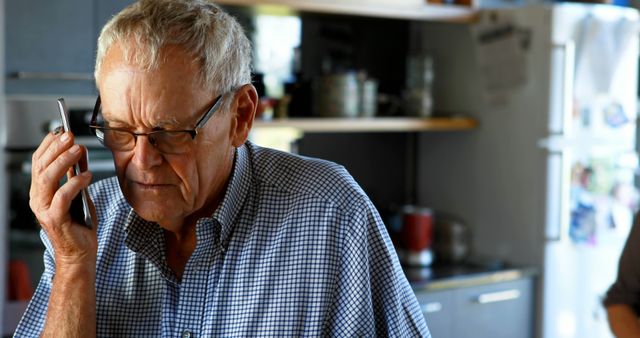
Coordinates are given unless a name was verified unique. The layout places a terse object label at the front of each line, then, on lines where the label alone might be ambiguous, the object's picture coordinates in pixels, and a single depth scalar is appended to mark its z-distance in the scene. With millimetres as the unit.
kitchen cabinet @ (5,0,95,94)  2682
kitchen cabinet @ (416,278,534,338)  3350
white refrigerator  3627
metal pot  3822
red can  3711
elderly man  1245
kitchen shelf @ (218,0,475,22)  3216
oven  2688
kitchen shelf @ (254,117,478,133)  3275
